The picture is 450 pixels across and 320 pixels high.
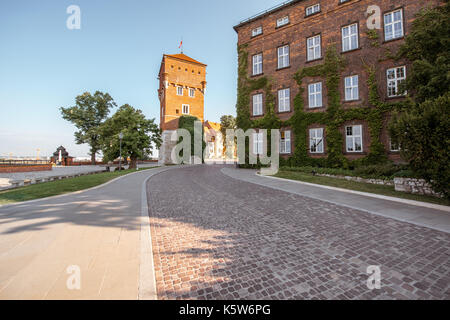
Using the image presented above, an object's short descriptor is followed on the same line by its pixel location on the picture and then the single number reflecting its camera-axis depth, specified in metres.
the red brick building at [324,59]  15.27
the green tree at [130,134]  23.55
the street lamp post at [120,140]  21.41
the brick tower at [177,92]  38.03
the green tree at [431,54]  10.04
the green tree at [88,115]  39.78
